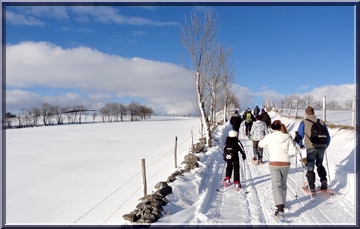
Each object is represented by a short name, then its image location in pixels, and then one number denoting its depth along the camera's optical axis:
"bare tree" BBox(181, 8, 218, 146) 13.22
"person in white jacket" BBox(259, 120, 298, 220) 4.95
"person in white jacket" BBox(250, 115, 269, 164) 9.51
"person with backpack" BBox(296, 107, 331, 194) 5.90
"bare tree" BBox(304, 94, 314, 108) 20.49
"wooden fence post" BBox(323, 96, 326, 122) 14.35
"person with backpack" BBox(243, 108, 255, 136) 15.15
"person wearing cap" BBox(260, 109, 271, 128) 13.73
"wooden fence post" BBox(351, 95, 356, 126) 12.11
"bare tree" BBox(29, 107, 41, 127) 94.71
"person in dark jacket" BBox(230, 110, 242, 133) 14.06
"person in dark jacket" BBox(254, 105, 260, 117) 18.54
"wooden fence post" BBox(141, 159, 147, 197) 6.17
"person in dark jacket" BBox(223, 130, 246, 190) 6.63
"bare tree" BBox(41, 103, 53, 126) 97.41
